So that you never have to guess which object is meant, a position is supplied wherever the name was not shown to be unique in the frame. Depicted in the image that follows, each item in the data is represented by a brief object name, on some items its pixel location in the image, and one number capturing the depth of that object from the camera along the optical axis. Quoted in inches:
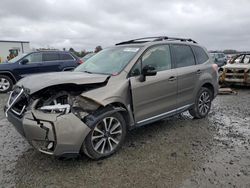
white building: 1229.7
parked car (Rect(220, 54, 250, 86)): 379.2
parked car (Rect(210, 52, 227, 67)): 867.7
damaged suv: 123.3
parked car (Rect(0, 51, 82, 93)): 383.6
